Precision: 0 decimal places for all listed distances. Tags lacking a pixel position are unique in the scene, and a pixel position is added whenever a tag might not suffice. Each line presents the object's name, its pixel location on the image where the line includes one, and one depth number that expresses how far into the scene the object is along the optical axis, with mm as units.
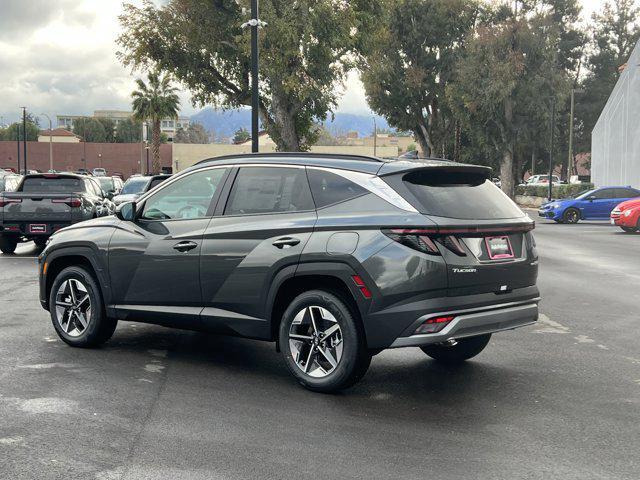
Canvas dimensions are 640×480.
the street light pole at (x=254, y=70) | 19875
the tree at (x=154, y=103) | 70625
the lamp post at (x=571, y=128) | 47725
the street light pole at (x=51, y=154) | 102981
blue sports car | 31984
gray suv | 5633
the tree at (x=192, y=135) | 163250
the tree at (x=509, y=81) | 53562
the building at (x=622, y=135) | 41094
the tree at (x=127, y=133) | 143125
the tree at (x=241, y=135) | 166625
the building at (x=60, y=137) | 139250
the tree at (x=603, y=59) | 81062
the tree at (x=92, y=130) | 136625
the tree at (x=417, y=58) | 55500
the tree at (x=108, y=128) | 141375
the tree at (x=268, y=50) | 32375
